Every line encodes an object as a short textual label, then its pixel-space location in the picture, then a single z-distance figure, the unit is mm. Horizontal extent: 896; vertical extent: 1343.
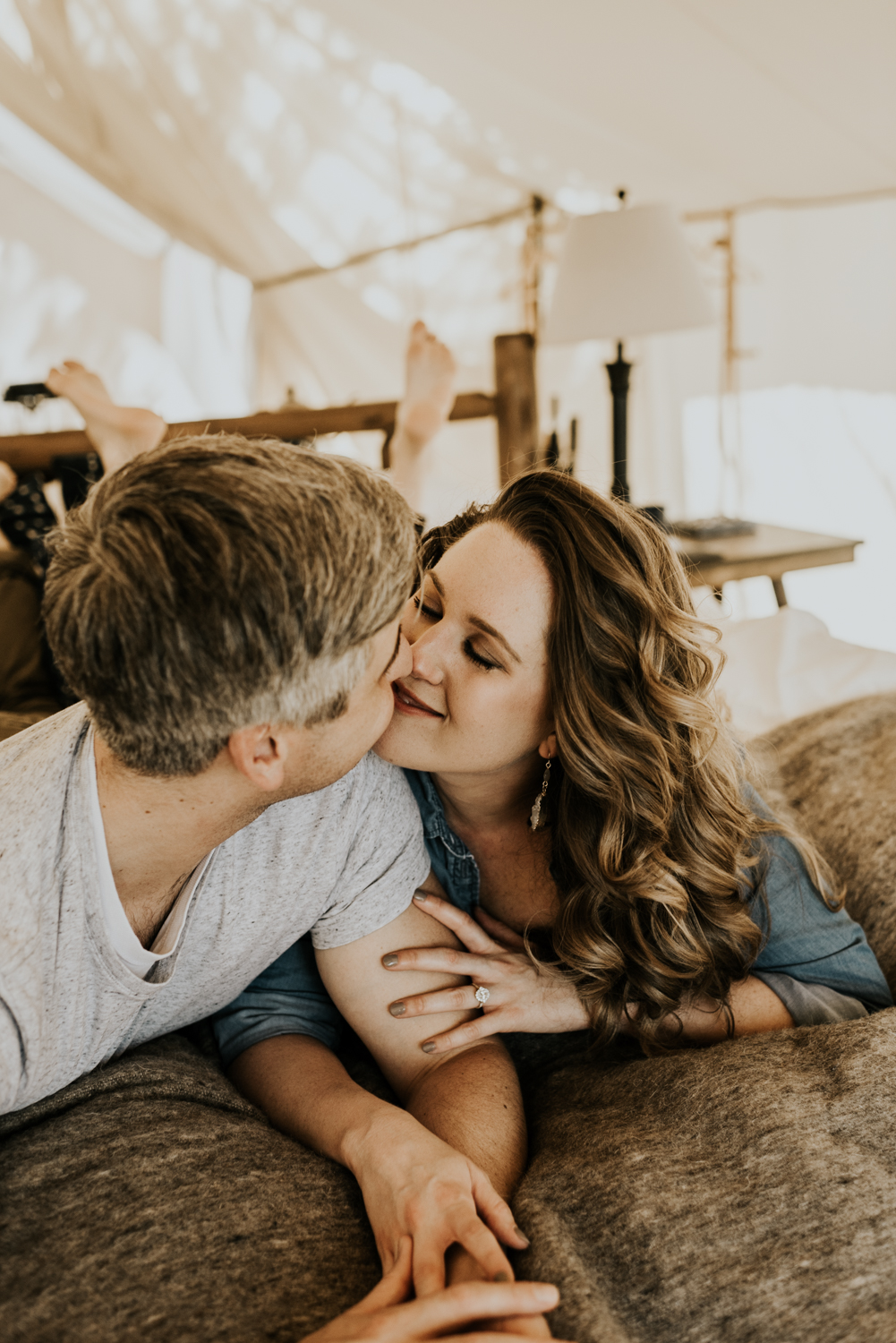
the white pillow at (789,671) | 1688
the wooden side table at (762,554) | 2945
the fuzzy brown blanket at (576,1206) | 747
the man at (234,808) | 794
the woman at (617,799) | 1157
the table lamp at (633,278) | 2695
